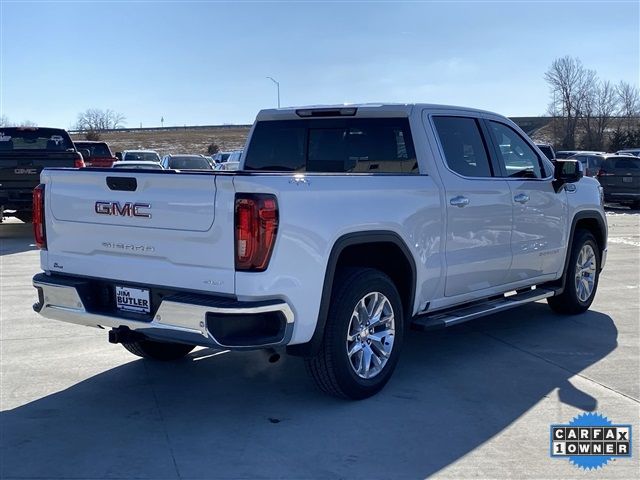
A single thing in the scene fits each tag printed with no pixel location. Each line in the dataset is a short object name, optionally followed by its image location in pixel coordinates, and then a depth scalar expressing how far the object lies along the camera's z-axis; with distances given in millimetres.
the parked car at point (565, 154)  25406
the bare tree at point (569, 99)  61031
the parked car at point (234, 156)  28403
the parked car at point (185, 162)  18844
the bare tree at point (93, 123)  92125
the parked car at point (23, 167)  13922
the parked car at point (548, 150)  18889
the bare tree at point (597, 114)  60781
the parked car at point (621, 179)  22281
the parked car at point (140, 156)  25234
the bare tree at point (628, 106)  63406
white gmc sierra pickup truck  4164
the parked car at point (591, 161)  22750
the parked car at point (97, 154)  21902
